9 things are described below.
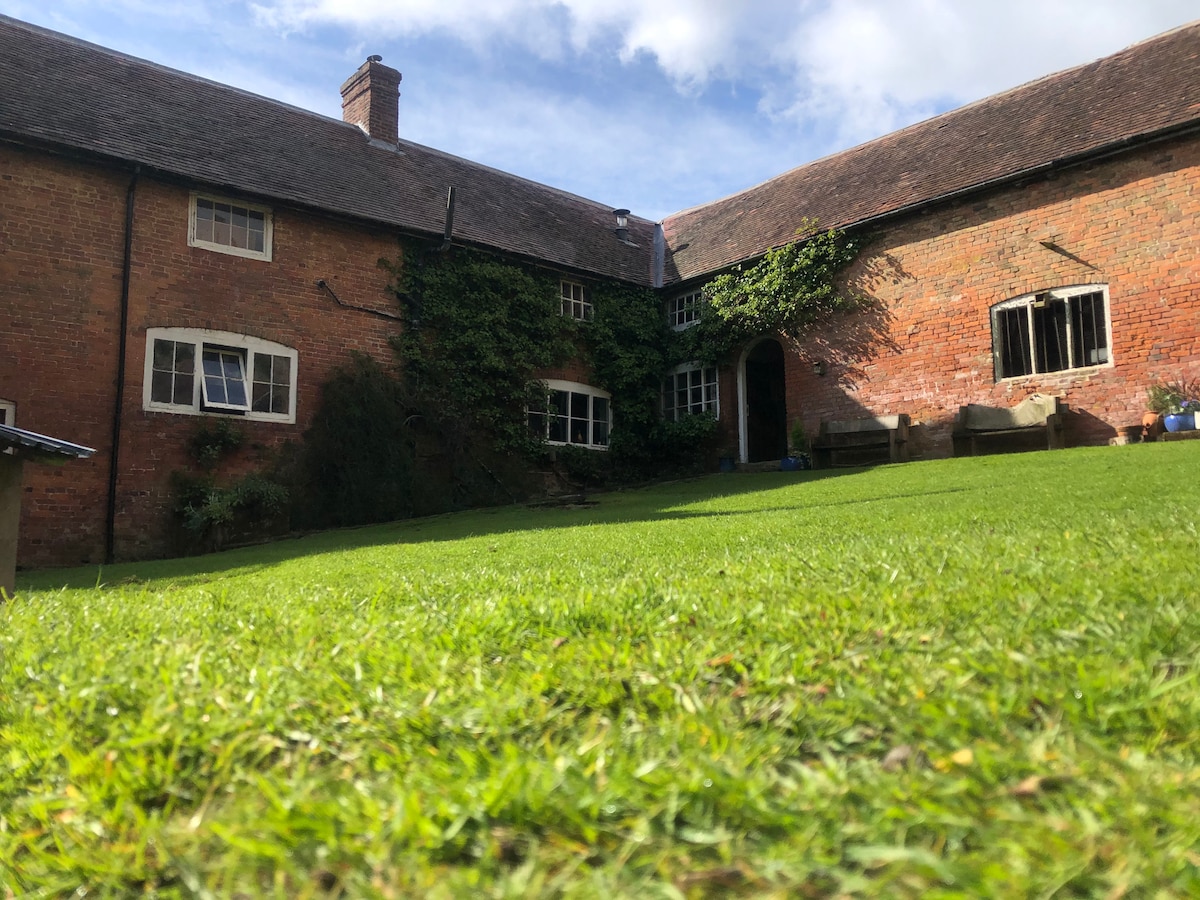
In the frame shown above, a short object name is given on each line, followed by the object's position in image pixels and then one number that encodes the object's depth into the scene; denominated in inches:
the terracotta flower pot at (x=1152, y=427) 487.5
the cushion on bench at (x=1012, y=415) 525.7
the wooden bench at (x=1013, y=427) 522.0
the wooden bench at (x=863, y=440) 586.6
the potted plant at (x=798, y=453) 639.1
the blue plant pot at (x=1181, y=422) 473.1
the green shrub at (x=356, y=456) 550.9
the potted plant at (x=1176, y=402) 474.9
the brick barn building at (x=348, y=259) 495.5
